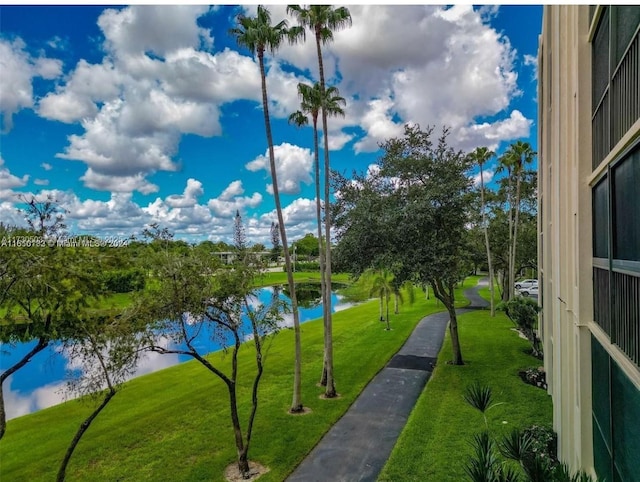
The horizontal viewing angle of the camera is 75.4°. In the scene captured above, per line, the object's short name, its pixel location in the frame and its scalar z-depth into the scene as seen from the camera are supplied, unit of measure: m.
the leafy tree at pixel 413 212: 17.06
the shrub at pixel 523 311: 18.55
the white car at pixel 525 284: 41.72
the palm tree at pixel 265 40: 12.30
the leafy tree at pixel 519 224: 33.03
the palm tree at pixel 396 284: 18.14
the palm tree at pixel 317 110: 15.25
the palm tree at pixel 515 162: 28.55
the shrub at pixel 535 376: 16.20
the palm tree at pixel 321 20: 13.53
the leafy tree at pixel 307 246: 106.09
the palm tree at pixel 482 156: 30.80
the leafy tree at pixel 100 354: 8.50
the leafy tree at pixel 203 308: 9.19
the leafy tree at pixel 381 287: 28.27
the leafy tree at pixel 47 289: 7.12
